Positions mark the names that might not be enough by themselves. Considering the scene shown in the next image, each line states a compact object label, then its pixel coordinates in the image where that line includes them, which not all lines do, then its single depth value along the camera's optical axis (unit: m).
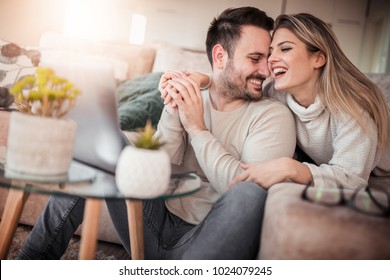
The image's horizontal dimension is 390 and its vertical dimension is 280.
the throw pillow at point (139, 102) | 1.61
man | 0.81
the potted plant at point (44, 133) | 0.72
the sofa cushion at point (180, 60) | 2.08
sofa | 0.64
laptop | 0.80
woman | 1.11
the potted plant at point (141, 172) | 0.71
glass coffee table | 0.71
